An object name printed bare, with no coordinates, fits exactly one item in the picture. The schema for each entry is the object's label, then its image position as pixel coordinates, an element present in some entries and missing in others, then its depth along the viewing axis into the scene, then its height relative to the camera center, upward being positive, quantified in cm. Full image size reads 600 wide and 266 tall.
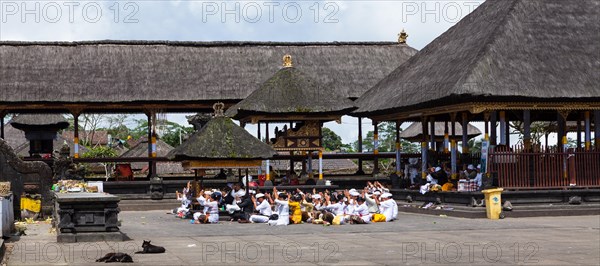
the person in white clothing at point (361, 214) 2334 -112
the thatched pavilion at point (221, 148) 2523 +63
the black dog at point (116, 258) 1428 -130
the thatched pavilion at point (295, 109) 3061 +200
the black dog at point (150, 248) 1552 -127
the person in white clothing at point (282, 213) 2323 -106
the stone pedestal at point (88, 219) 1747 -86
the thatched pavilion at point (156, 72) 3431 +391
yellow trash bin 2489 -94
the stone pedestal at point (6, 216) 1759 -83
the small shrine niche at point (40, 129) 4444 +215
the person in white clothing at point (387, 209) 2419 -103
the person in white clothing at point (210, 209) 2409 -97
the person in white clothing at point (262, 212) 2389 -106
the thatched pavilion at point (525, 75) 2608 +265
